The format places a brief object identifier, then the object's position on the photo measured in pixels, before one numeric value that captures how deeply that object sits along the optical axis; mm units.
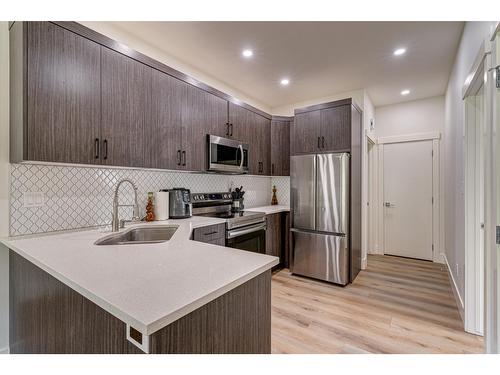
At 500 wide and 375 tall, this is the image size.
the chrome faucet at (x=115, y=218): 1821
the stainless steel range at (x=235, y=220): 2707
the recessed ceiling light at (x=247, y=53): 2693
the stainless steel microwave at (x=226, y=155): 2795
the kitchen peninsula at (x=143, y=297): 743
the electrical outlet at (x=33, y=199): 1742
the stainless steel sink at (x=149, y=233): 1981
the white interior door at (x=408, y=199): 4191
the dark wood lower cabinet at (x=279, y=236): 3407
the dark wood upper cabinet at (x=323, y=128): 3143
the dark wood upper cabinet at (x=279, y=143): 3992
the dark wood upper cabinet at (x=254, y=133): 3225
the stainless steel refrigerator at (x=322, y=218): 3082
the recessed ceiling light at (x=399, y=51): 2646
